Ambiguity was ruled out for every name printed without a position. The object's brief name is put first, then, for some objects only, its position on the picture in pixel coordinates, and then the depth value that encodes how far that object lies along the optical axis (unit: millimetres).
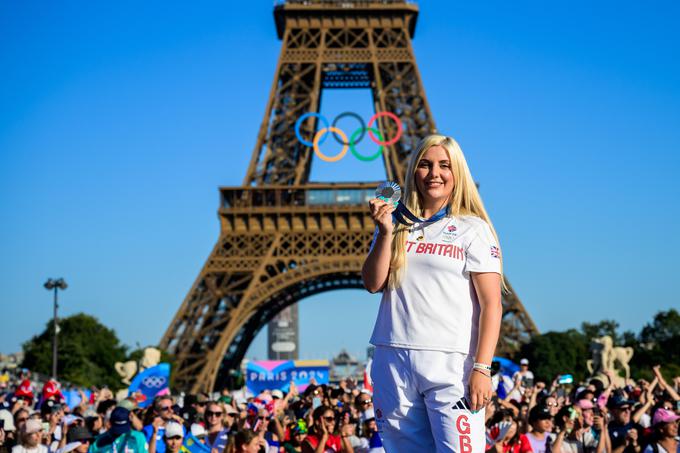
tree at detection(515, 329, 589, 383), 46406
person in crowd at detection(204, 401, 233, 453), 9760
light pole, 35062
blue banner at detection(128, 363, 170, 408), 18986
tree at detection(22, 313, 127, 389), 56188
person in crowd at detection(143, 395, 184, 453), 9930
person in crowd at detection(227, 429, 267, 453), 6910
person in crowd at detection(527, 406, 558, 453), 8844
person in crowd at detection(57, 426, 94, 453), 8031
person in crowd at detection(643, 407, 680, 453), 8266
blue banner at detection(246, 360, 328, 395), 20406
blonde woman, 4207
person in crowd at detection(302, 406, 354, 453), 8359
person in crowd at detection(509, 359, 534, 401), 13139
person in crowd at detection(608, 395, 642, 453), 9344
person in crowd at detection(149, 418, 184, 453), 8312
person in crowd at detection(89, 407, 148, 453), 7773
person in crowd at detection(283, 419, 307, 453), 9391
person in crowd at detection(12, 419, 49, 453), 9258
